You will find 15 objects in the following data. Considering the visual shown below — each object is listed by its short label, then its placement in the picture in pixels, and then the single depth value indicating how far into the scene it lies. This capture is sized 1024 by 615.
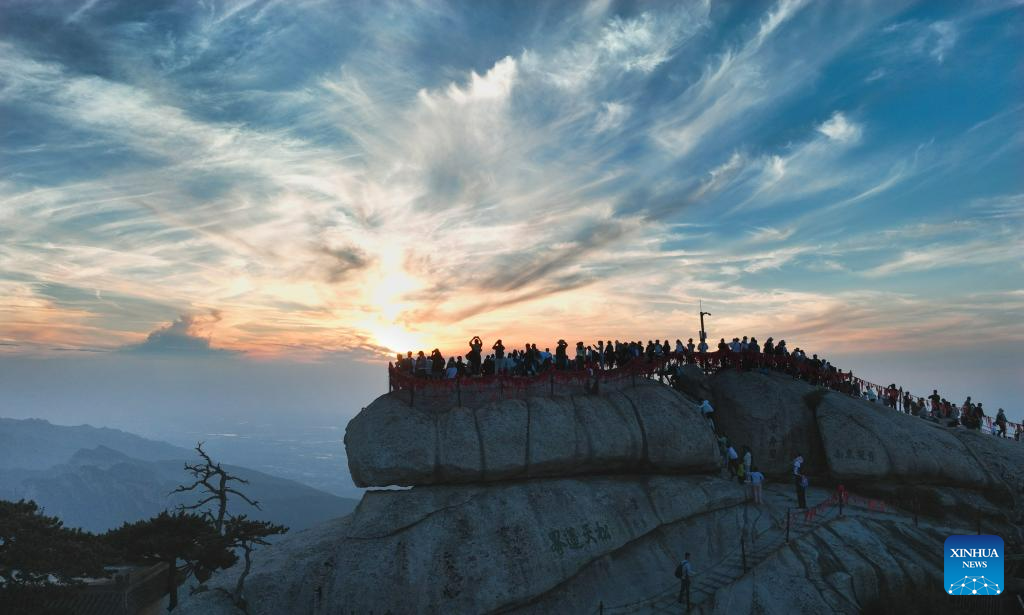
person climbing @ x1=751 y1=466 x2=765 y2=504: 27.52
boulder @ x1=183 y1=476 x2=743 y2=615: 22.36
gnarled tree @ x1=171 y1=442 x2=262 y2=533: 35.03
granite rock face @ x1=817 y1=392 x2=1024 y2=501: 30.55
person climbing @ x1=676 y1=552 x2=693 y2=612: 22.31
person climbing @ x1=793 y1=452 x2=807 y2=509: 26.25
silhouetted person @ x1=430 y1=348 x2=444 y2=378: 28.66
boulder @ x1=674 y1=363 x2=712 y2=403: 33.89
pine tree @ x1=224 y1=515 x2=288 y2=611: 31.73
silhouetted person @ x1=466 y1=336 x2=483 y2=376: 29.55
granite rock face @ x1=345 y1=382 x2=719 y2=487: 25.67
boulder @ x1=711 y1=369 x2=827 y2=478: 31.55
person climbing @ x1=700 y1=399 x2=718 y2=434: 31.02
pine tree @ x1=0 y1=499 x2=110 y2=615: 26.08
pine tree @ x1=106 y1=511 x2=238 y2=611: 30.30
